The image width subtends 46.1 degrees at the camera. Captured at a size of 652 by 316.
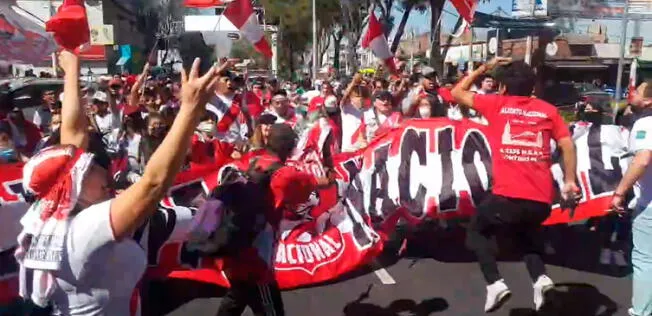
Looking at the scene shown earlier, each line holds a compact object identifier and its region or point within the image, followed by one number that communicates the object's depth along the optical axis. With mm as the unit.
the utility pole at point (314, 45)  33875
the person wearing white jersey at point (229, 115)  8812
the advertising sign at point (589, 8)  25688
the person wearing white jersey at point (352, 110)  9148
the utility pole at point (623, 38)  17766
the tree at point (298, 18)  45000
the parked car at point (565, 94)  32138
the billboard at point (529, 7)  33500
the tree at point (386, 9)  33016
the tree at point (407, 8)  33719
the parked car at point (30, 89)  16694
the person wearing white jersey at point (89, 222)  2301
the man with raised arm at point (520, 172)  5047
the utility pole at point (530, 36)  24122
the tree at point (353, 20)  38178
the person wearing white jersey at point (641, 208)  4406
